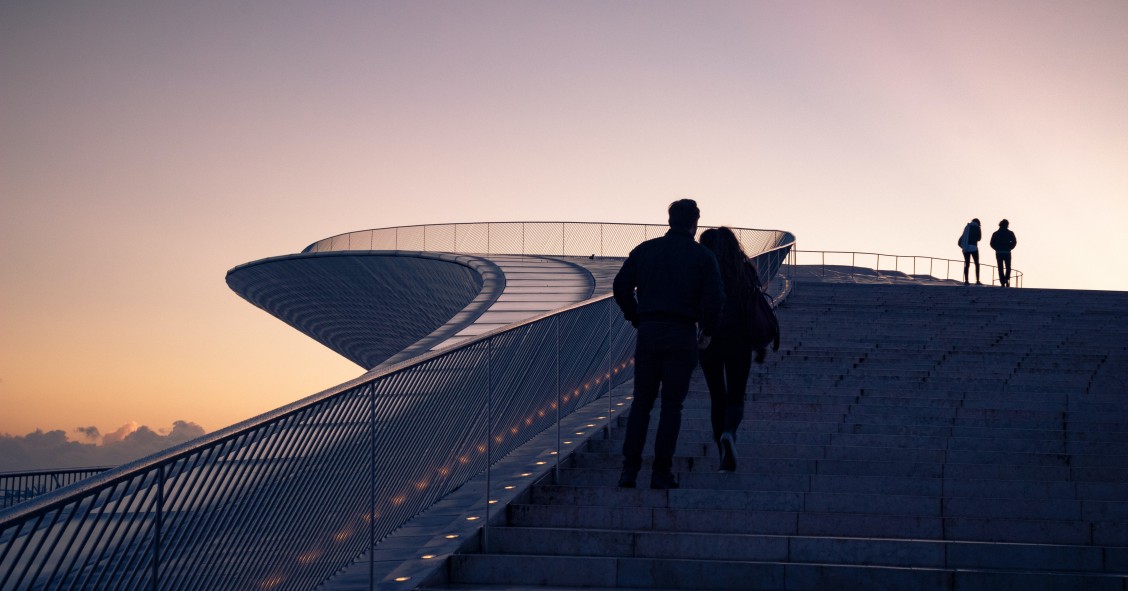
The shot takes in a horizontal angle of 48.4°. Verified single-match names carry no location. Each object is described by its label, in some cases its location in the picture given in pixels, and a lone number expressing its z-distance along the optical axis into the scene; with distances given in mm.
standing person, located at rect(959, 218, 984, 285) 25641
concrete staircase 5242
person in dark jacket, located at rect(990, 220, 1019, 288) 24344
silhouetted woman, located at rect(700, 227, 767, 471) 7102
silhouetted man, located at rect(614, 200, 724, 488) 6352
